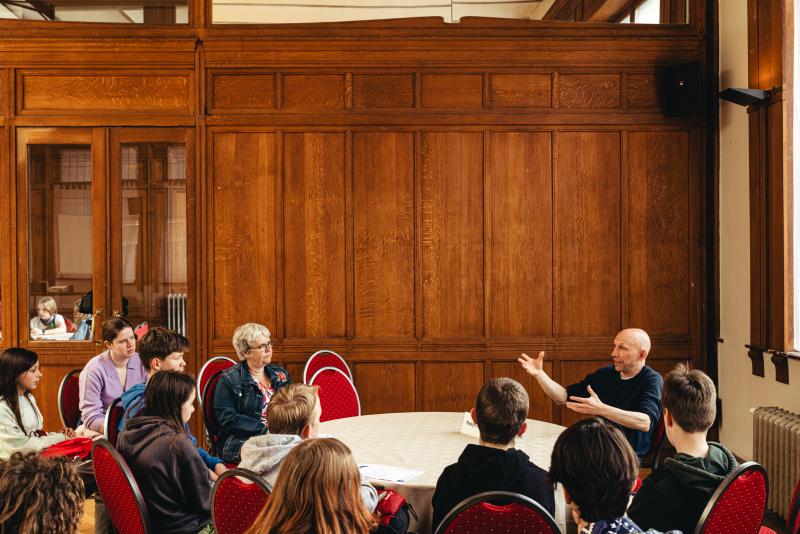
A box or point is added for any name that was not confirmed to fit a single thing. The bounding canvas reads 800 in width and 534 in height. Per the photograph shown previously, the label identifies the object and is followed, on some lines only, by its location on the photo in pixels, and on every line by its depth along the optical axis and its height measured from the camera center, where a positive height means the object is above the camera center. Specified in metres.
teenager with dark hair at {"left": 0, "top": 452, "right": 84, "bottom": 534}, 1.44 -0.45
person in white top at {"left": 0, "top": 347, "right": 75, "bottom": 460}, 3.39 -0.65
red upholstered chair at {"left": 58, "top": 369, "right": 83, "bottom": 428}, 4.25 -0.76
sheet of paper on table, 2.94 -0.84
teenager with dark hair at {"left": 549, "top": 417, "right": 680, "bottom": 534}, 1.82 -0.52
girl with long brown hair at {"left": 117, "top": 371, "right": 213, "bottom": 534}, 2.71 -0.70
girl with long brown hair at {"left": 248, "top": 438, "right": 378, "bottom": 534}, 1.79 -0.56
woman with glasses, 3.80 -0.66
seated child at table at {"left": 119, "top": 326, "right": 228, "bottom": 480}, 3.66 -0.40
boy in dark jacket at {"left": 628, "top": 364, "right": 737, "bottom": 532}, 2.33 -0.65
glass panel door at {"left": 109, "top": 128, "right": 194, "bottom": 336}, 5.76 +0.26
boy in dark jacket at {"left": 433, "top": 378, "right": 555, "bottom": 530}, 2.38 -0.65
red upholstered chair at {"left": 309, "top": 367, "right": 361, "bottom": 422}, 4.54 -0.79
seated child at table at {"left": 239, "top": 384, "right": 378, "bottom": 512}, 2.52 -0.58
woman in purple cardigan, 4.00 -0.58
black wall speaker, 5.63 +1.34
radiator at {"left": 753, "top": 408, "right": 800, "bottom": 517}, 4.34 -1.14
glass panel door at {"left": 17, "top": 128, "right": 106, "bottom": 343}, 5.73 +0.26
